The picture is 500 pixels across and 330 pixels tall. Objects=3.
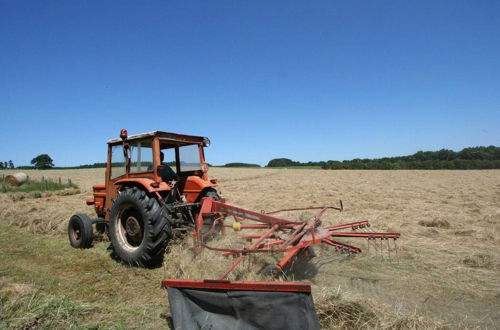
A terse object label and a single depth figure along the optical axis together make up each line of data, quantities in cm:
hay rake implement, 325
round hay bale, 1784
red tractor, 394
